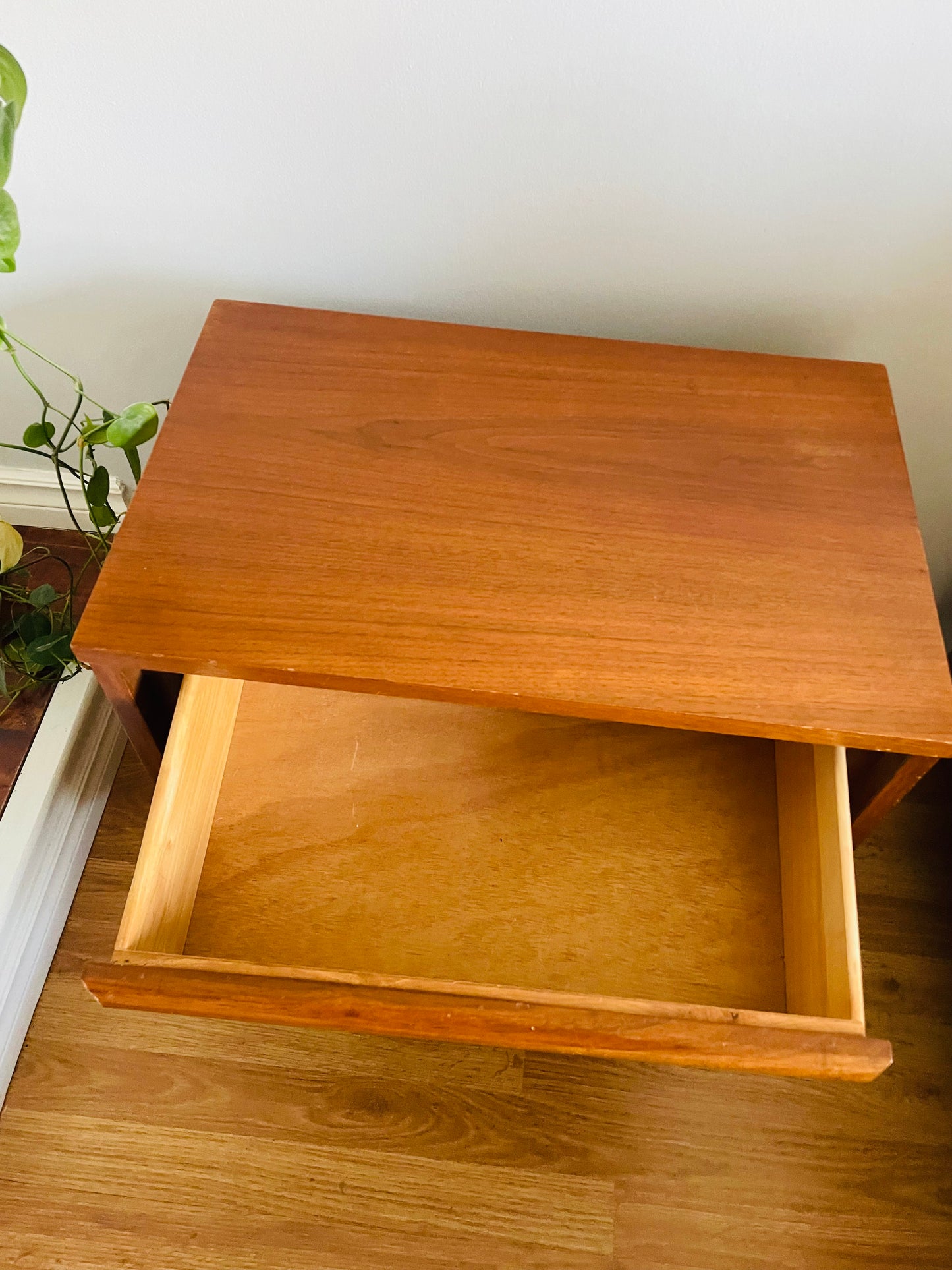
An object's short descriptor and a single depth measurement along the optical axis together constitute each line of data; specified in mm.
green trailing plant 783
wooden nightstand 601
